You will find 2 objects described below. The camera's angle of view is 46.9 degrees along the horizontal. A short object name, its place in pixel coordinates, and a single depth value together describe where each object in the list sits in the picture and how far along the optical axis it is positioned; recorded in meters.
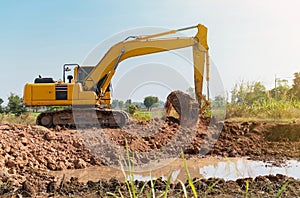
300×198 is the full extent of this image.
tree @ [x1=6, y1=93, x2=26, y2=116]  22.77
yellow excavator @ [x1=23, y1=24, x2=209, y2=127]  11.13
